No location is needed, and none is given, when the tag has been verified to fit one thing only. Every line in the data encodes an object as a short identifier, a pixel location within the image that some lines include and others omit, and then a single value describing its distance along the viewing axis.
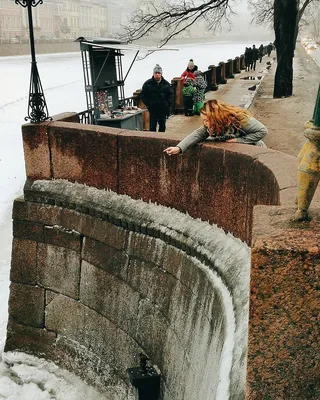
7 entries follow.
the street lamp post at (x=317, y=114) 2.30
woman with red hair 4.95
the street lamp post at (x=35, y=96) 6.79
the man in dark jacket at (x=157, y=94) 9.91
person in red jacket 14.11
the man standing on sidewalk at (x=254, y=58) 34.95
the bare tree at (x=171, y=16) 18.06
